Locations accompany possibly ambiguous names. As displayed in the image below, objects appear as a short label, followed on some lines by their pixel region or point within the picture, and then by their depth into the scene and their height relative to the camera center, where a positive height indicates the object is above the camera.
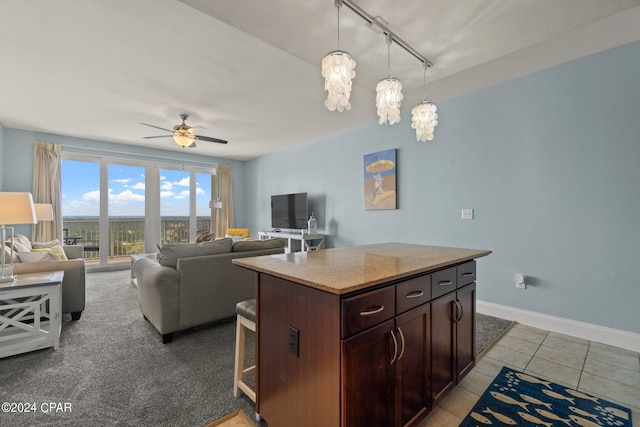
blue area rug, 1.51 -1.14
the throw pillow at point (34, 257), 2.71 -0.42
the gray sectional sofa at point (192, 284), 2.40 -0.66
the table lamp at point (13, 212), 2.16 +0.02
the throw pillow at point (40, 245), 3.65 -0.41
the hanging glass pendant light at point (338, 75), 1.55 +0.78
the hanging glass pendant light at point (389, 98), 1.81 +0.76
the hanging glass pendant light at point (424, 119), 2.07 +0.71
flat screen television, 5.34 +0.05
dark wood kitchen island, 1.04 -0.54
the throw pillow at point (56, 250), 3.38 -0.44
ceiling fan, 3.80 +1.09
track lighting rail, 1.73 +1.31
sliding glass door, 5.41 +0.20
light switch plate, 3.21 -0.01
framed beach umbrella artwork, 3.98 +0.49
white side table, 2.14 -0.81
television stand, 4.92 -0.49
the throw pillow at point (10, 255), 2.56 -0.38
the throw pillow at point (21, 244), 2.95 -0.35
